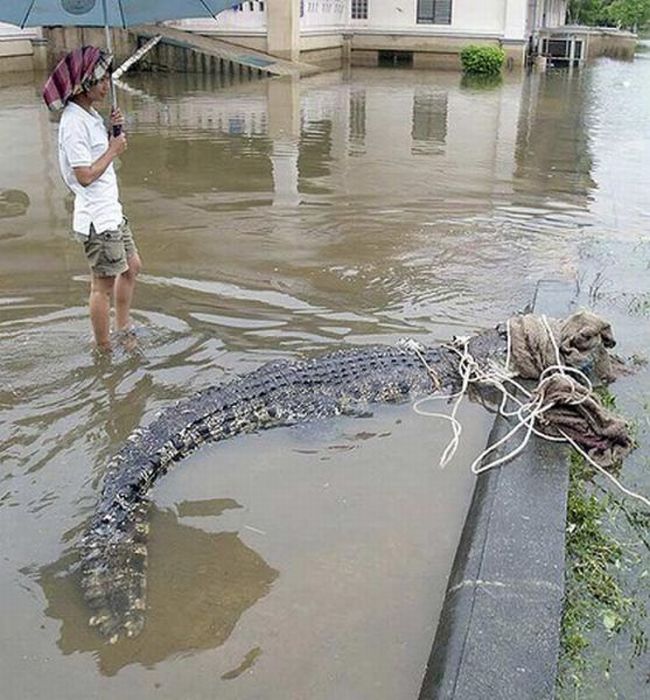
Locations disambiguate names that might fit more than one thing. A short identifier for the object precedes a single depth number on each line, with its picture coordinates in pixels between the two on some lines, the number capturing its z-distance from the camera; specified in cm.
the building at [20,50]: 2119
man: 408
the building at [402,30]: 2675
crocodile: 296
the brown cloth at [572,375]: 380
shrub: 2553
